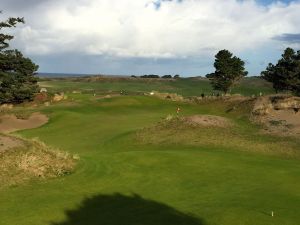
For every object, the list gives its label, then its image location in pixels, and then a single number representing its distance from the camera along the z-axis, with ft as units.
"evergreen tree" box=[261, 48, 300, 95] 199.52
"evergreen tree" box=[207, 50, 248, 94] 224.25
